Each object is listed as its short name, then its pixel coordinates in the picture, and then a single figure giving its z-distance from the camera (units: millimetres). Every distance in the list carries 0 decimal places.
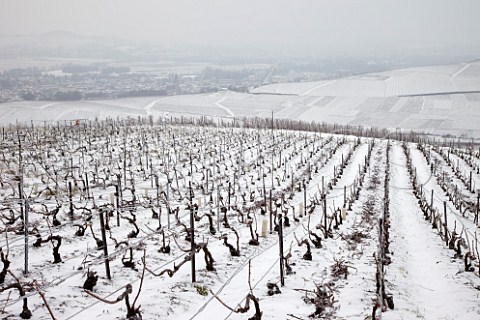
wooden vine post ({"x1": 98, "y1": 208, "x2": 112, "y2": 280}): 6112
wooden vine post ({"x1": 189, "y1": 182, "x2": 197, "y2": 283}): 5948
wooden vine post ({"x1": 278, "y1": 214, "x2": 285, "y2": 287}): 6129
